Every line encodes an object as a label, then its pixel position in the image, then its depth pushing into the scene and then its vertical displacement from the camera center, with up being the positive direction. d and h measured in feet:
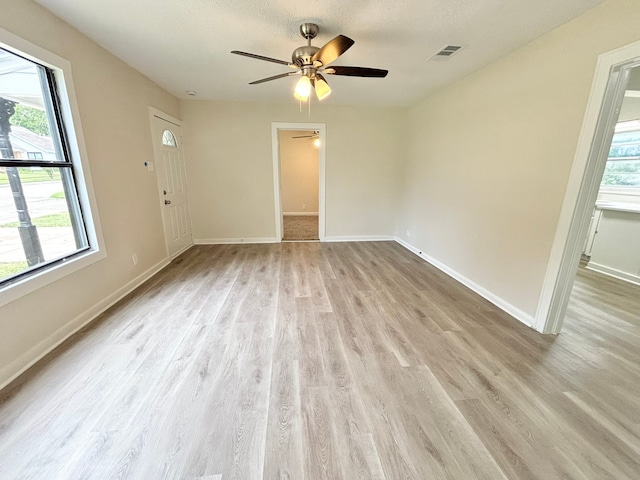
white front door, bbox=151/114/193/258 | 12.23 -0.56
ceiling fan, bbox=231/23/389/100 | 6.61 +2.92
